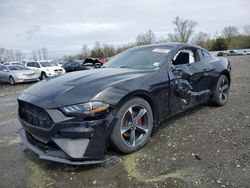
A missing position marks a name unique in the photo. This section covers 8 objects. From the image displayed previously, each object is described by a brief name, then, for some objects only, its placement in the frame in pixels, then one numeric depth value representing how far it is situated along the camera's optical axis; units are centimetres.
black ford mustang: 263
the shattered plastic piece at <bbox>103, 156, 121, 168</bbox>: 294
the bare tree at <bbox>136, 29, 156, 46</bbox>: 7625
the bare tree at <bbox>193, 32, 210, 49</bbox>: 8056
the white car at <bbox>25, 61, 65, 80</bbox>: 1703
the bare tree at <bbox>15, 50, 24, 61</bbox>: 7514
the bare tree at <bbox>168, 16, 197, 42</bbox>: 8307
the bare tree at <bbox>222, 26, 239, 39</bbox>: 8506
